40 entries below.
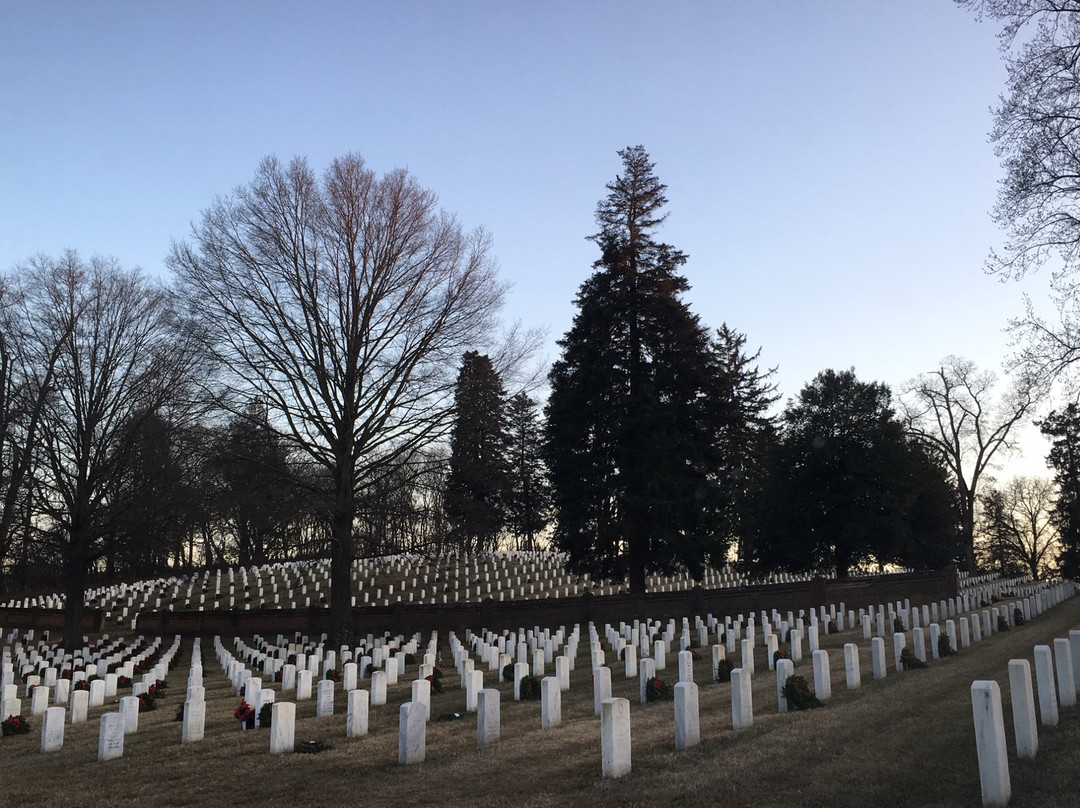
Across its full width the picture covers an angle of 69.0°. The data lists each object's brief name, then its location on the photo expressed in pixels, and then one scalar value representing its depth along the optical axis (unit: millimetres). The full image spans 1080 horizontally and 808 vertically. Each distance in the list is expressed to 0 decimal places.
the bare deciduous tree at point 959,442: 44438
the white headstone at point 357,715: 8601
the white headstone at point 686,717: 6934
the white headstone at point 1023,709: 5785
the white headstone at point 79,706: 10992
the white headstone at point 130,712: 9461
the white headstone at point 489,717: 7832
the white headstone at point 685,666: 10172
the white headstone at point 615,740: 6195
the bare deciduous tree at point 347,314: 18062
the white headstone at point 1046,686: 6707
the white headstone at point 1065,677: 7395
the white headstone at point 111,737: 8188
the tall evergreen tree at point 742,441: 29984
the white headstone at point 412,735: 7130
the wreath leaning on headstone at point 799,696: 8578
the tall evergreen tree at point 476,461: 17922
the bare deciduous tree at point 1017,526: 60812
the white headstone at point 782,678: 8602
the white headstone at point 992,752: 4958
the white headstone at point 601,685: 9367
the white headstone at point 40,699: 11680
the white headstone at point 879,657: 10750
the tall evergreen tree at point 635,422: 27500
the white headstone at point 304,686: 11609
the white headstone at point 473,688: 9886
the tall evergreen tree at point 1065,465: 43438
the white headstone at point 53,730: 8867
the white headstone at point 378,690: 10578
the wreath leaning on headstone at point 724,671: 11387
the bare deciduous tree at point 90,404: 21547
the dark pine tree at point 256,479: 16688
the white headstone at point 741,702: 7648
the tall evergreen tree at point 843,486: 33625
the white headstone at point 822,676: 9148
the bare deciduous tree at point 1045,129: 11750
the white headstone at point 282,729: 7785
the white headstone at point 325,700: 10109
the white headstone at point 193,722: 8805
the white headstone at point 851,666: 9969
